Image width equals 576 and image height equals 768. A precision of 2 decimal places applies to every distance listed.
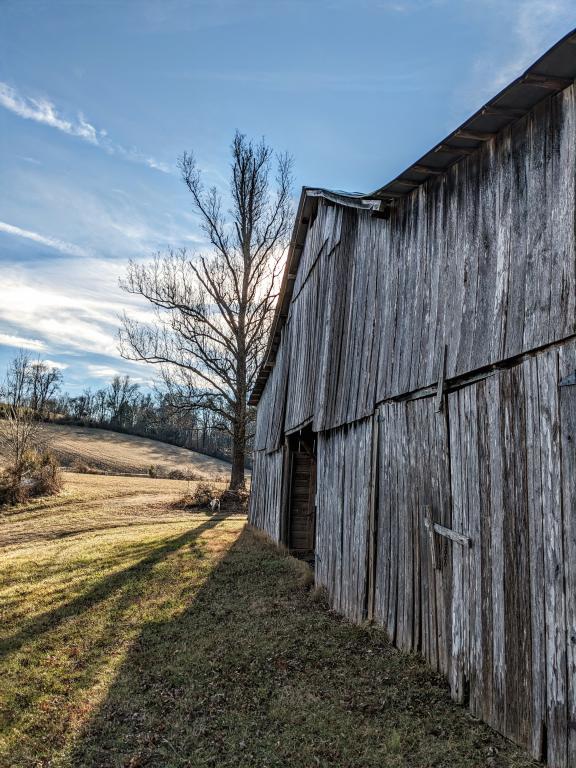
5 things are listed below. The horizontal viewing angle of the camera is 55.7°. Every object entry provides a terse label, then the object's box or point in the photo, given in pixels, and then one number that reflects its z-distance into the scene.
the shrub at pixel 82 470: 34.99
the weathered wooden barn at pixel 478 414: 3.80
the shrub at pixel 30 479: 22.02
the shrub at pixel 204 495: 23.74
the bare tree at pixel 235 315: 26.50
